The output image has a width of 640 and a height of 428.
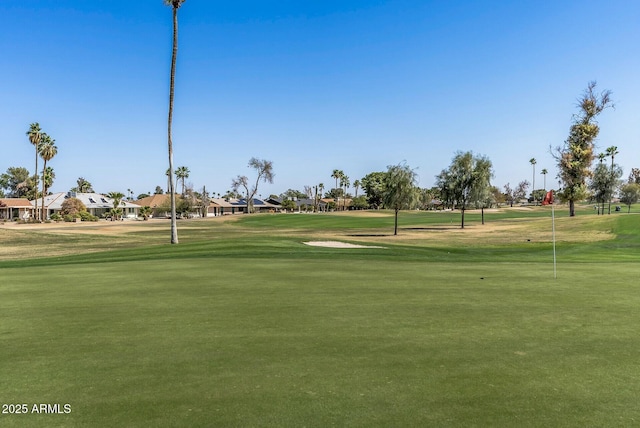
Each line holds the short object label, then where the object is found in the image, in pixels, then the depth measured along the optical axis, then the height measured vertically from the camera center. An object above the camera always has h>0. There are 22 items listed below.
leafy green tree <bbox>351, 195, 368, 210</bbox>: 189.88 +0.42
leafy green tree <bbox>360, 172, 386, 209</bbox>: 185.41 +4.77
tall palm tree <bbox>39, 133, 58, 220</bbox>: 102.19 +12.56
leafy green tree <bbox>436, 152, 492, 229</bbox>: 65.38 +3.72
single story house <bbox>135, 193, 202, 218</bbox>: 151.38 -0.34
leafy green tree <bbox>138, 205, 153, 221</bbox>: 128.25 -2.40
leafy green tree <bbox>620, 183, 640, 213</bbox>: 133.75 +3.23
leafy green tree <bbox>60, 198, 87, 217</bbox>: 122.43 -0.80
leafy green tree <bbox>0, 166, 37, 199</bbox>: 150.75 +5.94
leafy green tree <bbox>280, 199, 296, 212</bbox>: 183.25 -0.40
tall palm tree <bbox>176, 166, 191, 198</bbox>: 175.00 +12.32
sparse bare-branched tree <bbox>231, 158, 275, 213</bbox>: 158.50 +10.23
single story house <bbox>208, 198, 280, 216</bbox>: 183.09 -0.85
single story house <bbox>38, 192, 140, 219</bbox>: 133.25 +0.01
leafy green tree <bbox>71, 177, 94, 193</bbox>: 188.62 +7.39
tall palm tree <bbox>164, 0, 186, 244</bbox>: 39.84 +11.10
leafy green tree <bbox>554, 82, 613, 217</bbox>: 81.38 +9.47
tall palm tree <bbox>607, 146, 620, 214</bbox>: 118.81 +13.94
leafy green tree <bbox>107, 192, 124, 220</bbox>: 127.94 +0.01
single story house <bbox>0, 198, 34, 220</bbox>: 128.50 -1.14
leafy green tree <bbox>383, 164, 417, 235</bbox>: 54.62 +2.16
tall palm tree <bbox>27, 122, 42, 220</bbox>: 98.44 +15.17
